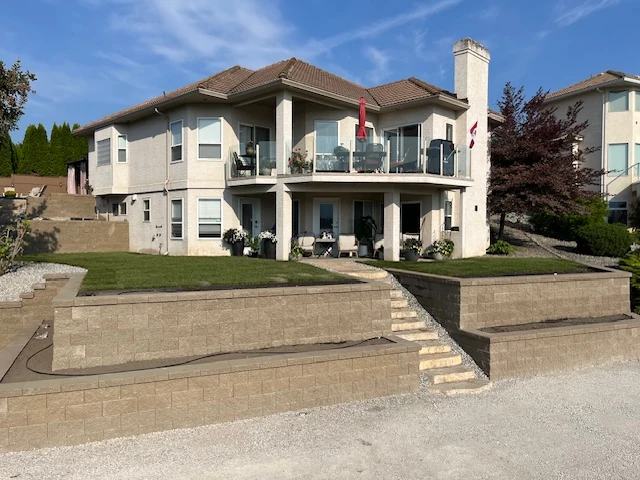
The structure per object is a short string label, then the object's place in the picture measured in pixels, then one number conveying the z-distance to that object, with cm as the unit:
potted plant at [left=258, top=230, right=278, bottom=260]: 1747
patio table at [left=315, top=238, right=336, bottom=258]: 1844
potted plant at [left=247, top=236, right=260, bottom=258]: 1852
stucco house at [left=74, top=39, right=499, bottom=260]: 1684
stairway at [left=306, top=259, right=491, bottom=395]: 894
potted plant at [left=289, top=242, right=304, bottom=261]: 1708
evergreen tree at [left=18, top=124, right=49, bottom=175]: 3850
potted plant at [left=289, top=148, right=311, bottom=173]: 1694
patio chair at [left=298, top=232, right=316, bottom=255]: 1812
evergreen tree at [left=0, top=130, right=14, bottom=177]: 3806
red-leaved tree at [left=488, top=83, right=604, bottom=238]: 2141
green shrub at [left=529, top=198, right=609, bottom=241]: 2419
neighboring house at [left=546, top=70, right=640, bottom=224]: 3125
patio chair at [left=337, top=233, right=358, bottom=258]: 1811
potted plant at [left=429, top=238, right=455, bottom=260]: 1812
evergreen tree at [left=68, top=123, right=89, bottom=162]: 3971
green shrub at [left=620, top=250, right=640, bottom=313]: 1381
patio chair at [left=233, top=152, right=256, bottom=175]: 1803
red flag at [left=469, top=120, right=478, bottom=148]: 1966
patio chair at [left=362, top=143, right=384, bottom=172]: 1653
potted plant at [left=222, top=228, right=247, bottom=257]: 1858
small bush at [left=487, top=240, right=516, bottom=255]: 2139
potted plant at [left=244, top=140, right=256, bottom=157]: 1798
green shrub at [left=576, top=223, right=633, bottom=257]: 2125
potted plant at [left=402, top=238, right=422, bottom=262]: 1719
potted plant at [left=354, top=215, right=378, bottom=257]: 1878
